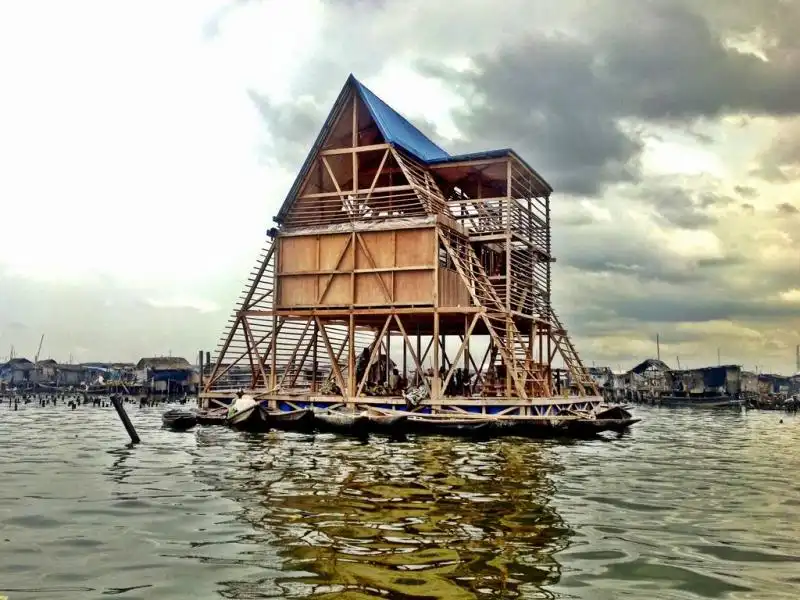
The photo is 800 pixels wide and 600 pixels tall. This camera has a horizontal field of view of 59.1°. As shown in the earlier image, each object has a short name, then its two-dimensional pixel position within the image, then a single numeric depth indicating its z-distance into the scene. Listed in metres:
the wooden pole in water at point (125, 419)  22.40
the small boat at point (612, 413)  28.49
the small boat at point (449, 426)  24.42
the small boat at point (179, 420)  28.23
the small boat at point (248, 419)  26.84
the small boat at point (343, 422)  24.88
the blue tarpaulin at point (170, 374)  81.31
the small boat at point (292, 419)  26.16
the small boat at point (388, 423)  24.56
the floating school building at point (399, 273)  28.61
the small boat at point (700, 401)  63.47
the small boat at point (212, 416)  29.22
